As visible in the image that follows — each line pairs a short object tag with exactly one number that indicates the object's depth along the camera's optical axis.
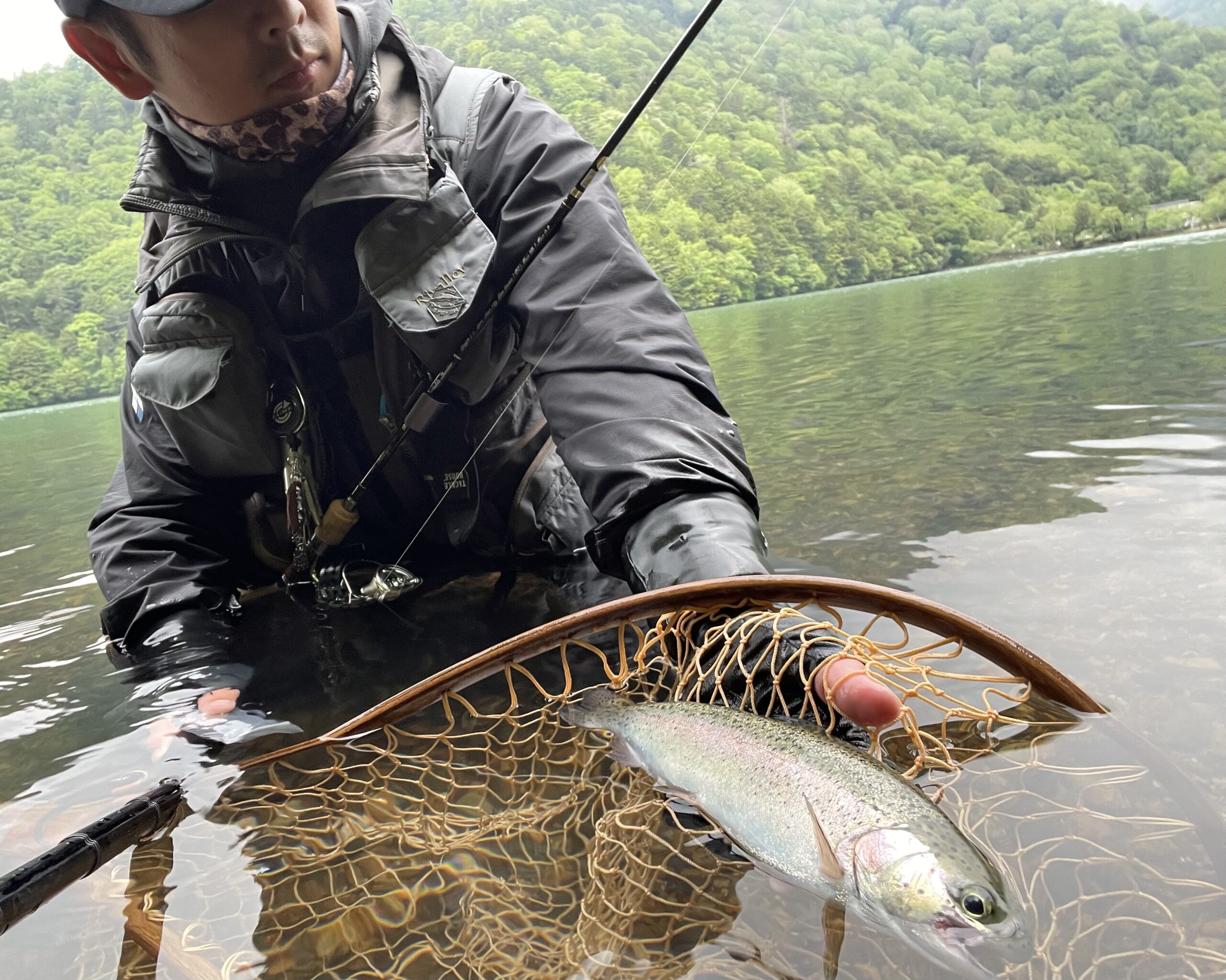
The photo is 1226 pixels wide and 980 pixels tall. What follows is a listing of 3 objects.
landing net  0.46
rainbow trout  0.39
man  0.75
